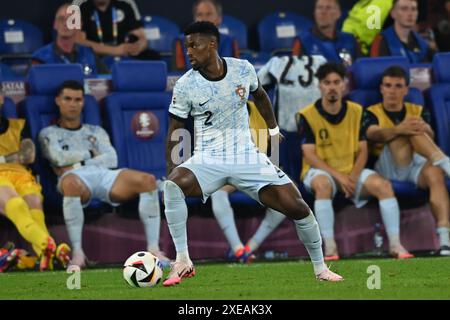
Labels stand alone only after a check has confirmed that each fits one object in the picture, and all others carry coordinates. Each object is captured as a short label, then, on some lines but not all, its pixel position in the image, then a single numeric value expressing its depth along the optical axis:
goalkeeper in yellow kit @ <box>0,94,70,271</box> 10.21
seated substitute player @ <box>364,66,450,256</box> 11.24
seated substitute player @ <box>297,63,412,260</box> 10.95
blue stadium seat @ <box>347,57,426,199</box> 11.94
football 8.04
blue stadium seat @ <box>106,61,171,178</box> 11.68
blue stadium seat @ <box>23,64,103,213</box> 11.20
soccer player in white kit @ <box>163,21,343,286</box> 7.99
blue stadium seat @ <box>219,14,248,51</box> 14.10
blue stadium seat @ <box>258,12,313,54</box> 14.30
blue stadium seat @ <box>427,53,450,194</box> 11.98
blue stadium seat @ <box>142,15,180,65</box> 13.89
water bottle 11.55
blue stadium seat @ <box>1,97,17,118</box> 11.15
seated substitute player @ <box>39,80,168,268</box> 10.68
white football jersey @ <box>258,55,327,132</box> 11.73
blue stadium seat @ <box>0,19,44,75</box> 13.32
